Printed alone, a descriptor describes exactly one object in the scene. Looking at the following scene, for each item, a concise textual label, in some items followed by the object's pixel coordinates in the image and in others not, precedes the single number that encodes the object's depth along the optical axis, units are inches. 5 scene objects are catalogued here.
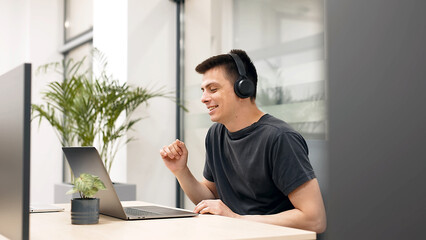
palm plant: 153.3
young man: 68.5
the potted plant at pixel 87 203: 52.8
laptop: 57.3
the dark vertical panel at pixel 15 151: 38.2
